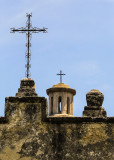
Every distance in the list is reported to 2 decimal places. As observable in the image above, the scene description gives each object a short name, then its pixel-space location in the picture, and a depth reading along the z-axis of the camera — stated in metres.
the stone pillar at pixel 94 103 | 16.72
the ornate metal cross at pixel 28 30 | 17.84
